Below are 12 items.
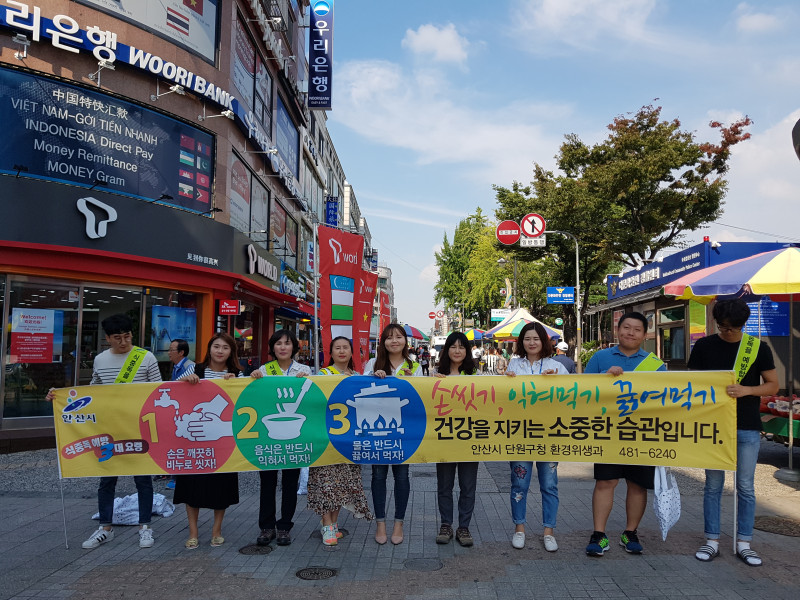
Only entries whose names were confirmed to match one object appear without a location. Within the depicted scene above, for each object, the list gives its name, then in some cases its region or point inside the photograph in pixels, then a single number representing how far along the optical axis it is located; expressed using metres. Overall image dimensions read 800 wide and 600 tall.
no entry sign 28.92
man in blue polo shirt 4.88
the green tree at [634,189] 24.83
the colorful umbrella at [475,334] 32.50
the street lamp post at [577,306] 27.29
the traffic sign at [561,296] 26.72
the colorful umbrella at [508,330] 17.56
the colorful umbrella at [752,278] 7.01
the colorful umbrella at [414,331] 20.31
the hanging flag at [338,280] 8.23
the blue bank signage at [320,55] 22.86
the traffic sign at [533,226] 28.39
